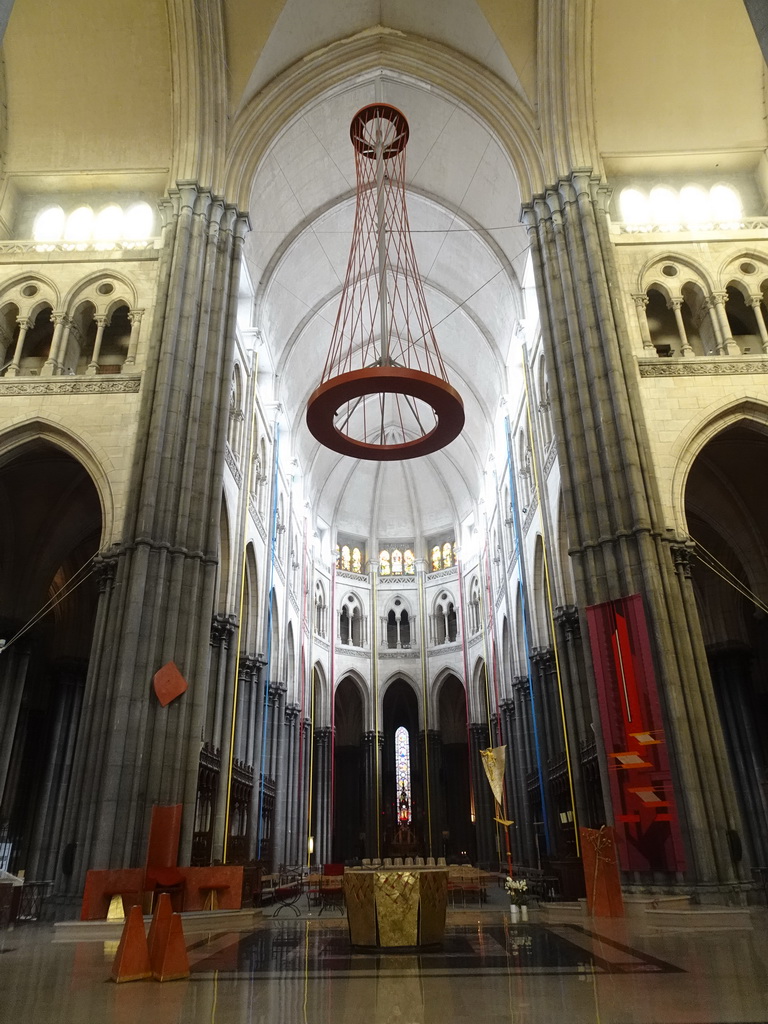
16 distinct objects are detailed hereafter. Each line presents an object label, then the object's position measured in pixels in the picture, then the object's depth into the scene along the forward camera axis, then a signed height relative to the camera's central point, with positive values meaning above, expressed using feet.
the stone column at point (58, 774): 67.05 +10.04
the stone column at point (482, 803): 108.27 +10.82
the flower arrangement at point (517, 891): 46.65 -0.28
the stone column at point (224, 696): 61.05 +14.54
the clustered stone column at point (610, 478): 43.73 +24.72
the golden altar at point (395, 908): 26.45 -0.61
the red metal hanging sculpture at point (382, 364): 46.50 +53.99
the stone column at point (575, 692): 55.83 +13.24
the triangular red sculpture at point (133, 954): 19.93 -1.39
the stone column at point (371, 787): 113.50 +13.88
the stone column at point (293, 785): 94.89 +12.10
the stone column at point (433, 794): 114.83 +12.77
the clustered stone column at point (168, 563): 44.55 +19.40
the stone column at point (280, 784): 87.10 +11.18
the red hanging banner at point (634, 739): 43.47 +7.62
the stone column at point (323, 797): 112.78 +12.68
